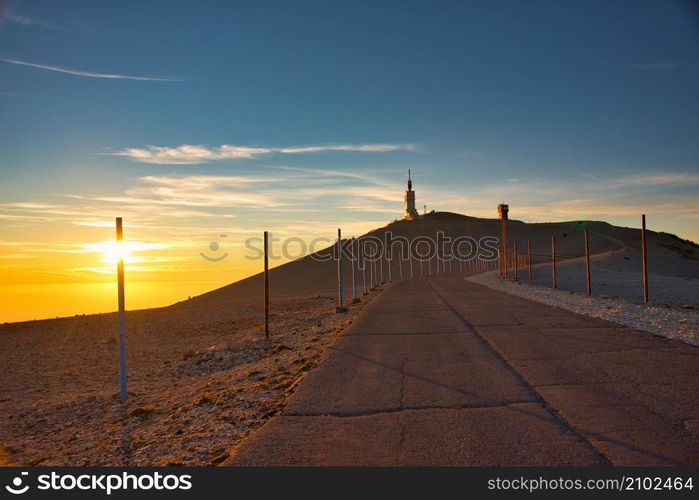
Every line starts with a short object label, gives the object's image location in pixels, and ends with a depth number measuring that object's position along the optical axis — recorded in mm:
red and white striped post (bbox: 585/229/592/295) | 25125
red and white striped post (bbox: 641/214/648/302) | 20328
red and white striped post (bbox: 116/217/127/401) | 10383
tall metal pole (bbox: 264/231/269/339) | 17547
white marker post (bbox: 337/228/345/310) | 26406
